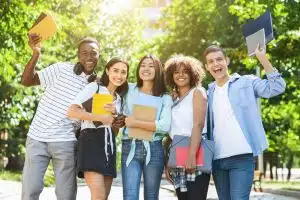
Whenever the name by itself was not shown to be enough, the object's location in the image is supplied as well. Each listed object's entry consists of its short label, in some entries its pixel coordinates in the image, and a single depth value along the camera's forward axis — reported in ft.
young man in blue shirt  17.97
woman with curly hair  17.97
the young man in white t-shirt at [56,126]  19.29
